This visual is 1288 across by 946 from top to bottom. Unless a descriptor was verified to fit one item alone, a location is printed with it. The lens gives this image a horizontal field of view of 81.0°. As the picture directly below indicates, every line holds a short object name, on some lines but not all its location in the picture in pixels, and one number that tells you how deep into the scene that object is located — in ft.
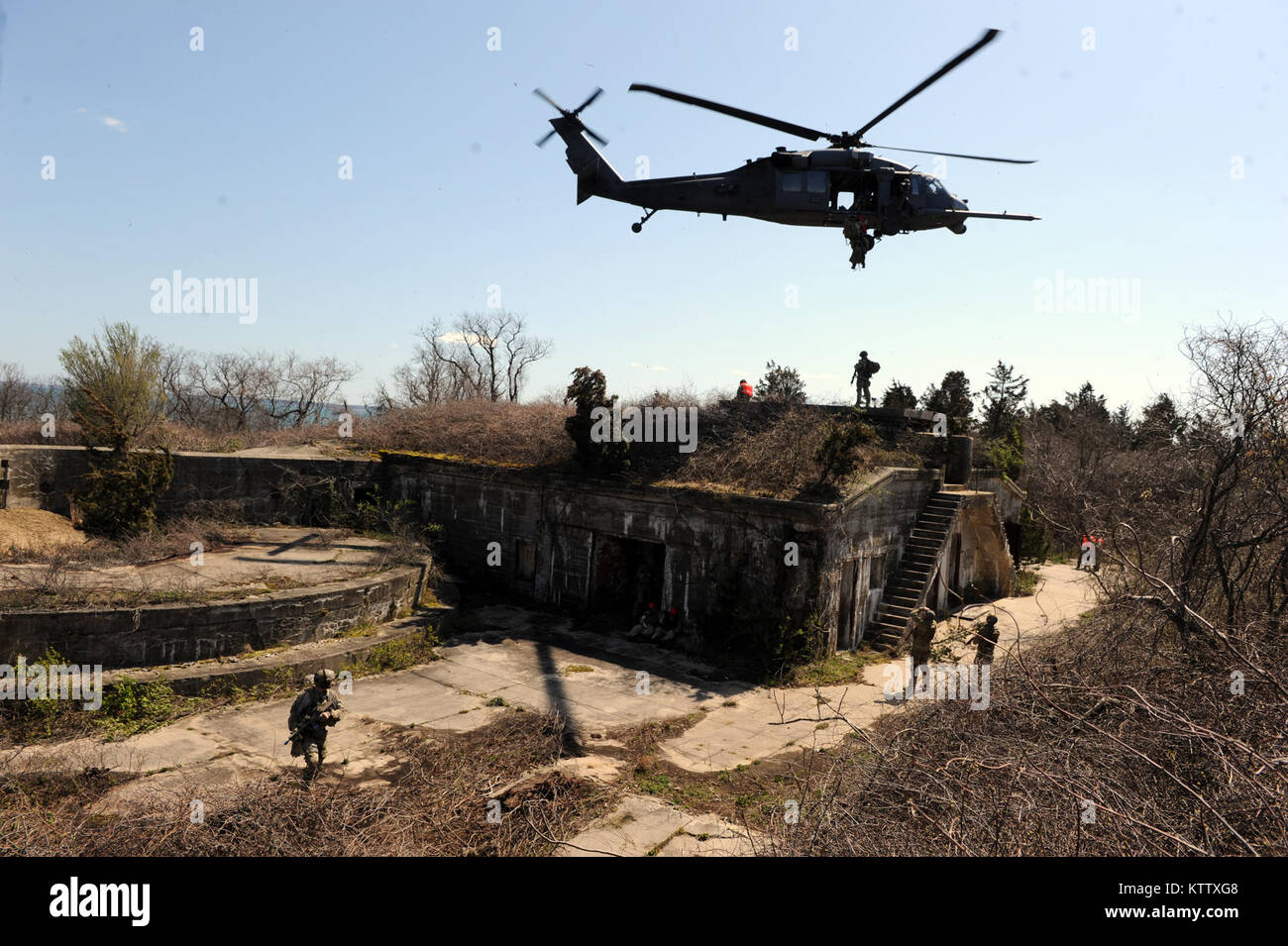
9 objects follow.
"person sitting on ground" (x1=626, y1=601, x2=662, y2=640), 48.32
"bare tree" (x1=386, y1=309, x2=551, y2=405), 133.90
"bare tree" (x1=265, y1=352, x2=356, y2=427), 139.95
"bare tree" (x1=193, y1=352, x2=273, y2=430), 138.35
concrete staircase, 49.14
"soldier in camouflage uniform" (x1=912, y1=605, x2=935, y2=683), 40.88
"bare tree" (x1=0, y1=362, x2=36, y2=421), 145.19
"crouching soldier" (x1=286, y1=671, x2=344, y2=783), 26.50
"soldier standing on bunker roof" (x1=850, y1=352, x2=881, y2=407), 57.00
